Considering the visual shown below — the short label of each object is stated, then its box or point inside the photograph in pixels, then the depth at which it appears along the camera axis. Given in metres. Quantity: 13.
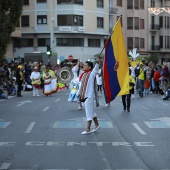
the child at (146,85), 34.19
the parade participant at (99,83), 32.81
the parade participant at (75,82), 21.92
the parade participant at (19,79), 32.22
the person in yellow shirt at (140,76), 32.22
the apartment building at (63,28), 70.56
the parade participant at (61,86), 34.94
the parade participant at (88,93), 14.28
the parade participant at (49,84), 32.25
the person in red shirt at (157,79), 35.85
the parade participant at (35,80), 31.84
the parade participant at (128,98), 20.88
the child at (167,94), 29.06
